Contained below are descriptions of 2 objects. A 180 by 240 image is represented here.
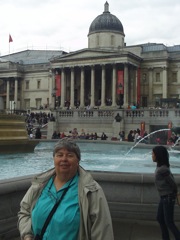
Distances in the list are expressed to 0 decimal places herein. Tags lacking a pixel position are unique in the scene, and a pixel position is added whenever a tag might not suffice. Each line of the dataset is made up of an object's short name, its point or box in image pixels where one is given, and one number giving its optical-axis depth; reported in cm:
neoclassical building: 6825
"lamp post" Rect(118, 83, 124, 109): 6203
